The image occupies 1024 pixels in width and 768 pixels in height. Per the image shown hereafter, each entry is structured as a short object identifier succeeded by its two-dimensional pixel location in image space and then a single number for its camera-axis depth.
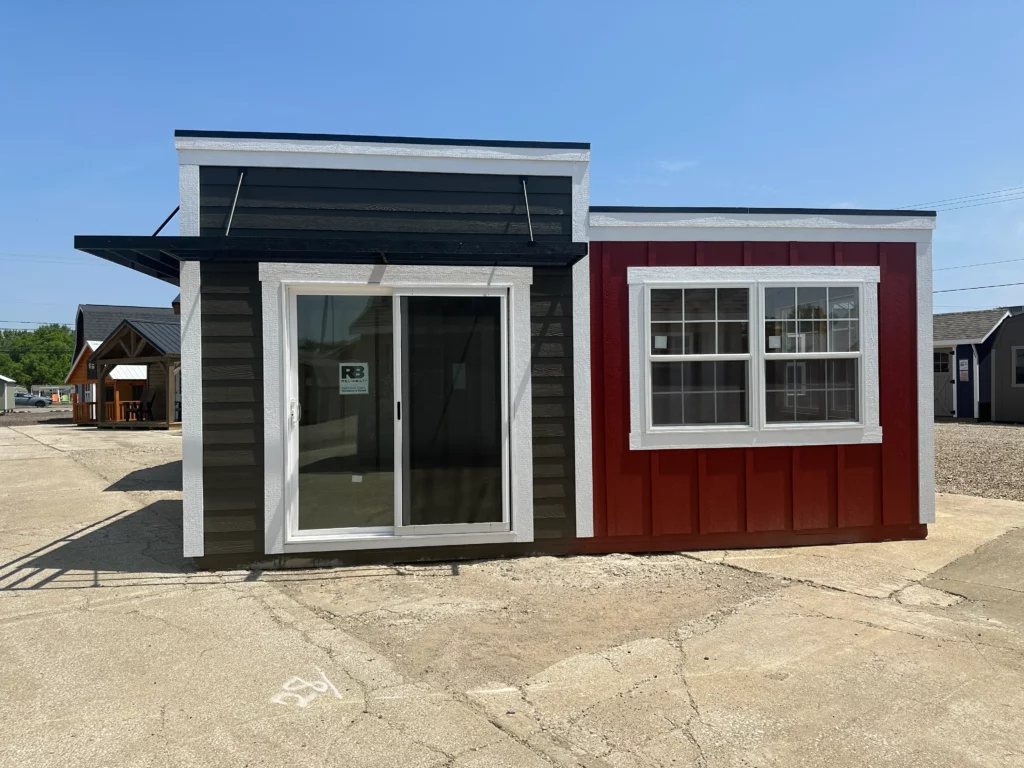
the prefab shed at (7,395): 49.94
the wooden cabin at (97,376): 26.08
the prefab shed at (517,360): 5.45
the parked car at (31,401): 57.16
